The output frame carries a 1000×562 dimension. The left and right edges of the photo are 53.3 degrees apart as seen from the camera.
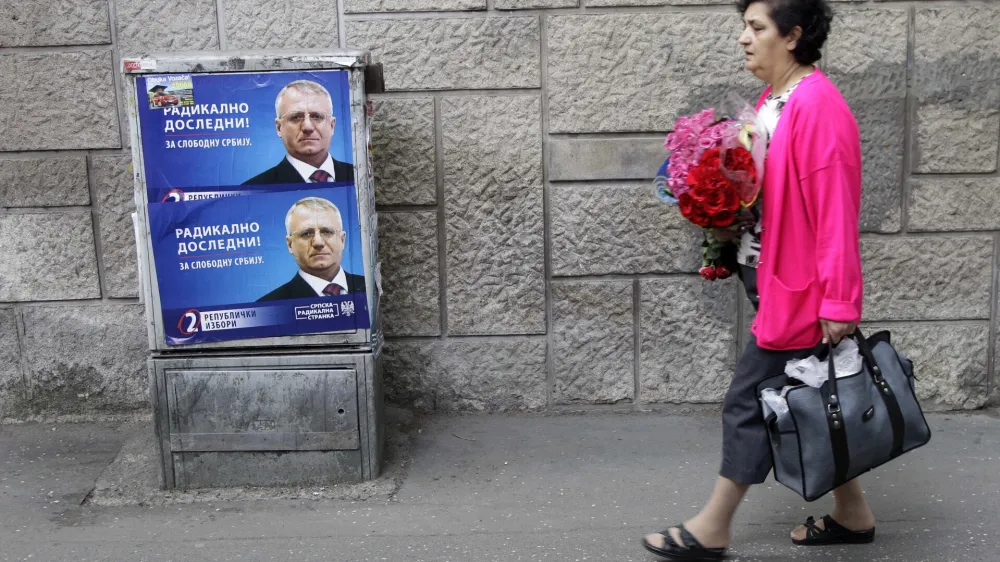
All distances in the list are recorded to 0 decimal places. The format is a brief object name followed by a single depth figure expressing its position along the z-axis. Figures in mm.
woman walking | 2729
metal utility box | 3477
